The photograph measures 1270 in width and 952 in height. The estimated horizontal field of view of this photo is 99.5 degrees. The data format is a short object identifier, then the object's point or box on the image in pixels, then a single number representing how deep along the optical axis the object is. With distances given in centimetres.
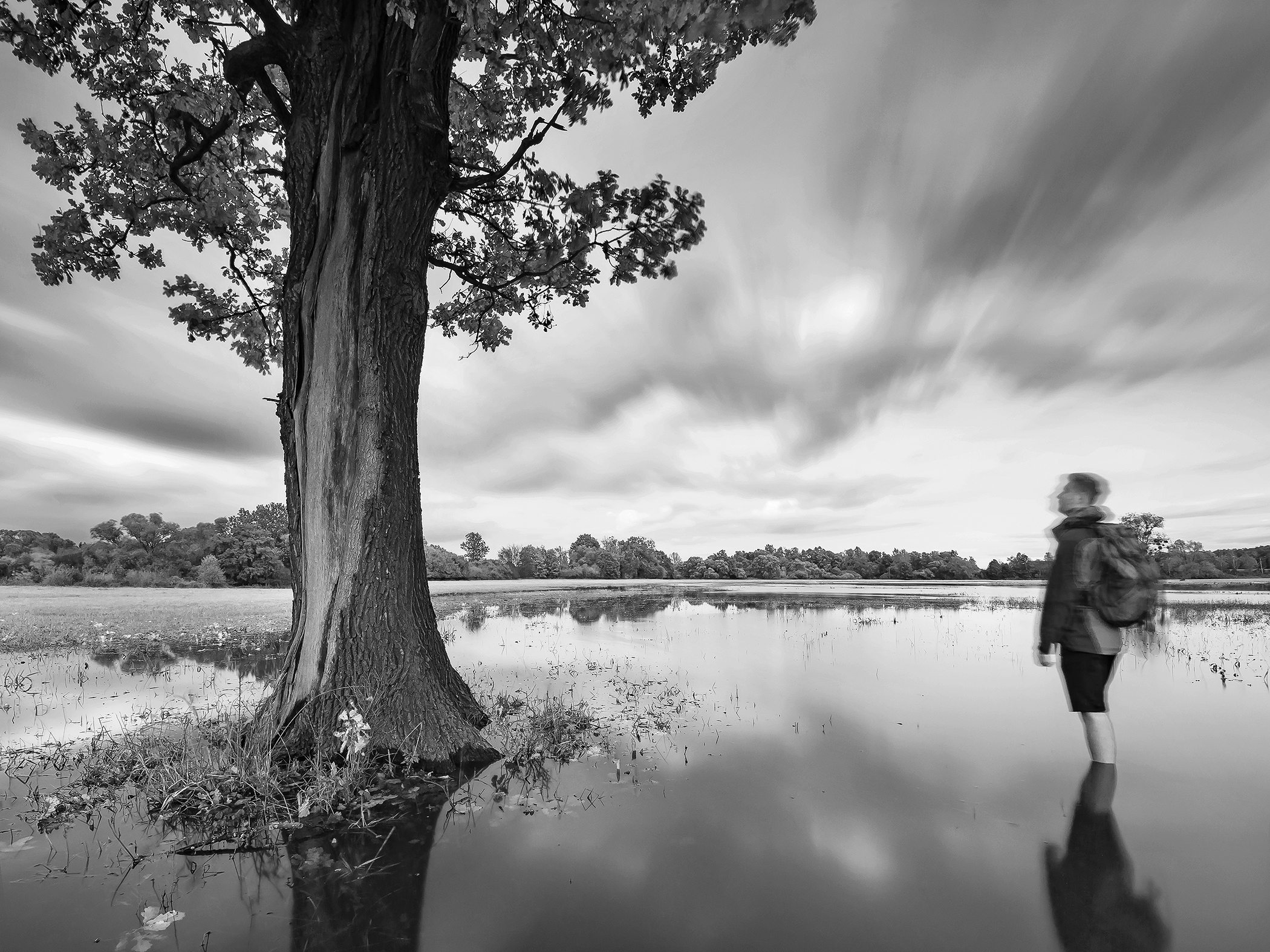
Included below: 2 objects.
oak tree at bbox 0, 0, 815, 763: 558
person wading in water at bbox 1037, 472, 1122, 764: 519
